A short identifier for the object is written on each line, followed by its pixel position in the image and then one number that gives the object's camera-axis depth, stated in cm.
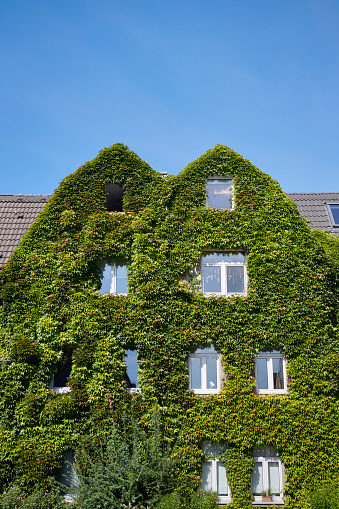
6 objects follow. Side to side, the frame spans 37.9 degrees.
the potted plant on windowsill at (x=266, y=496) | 1675
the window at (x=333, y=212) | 2333
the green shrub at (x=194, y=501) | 1479
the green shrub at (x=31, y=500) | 1538
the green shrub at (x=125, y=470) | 1480
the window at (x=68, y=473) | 1675
